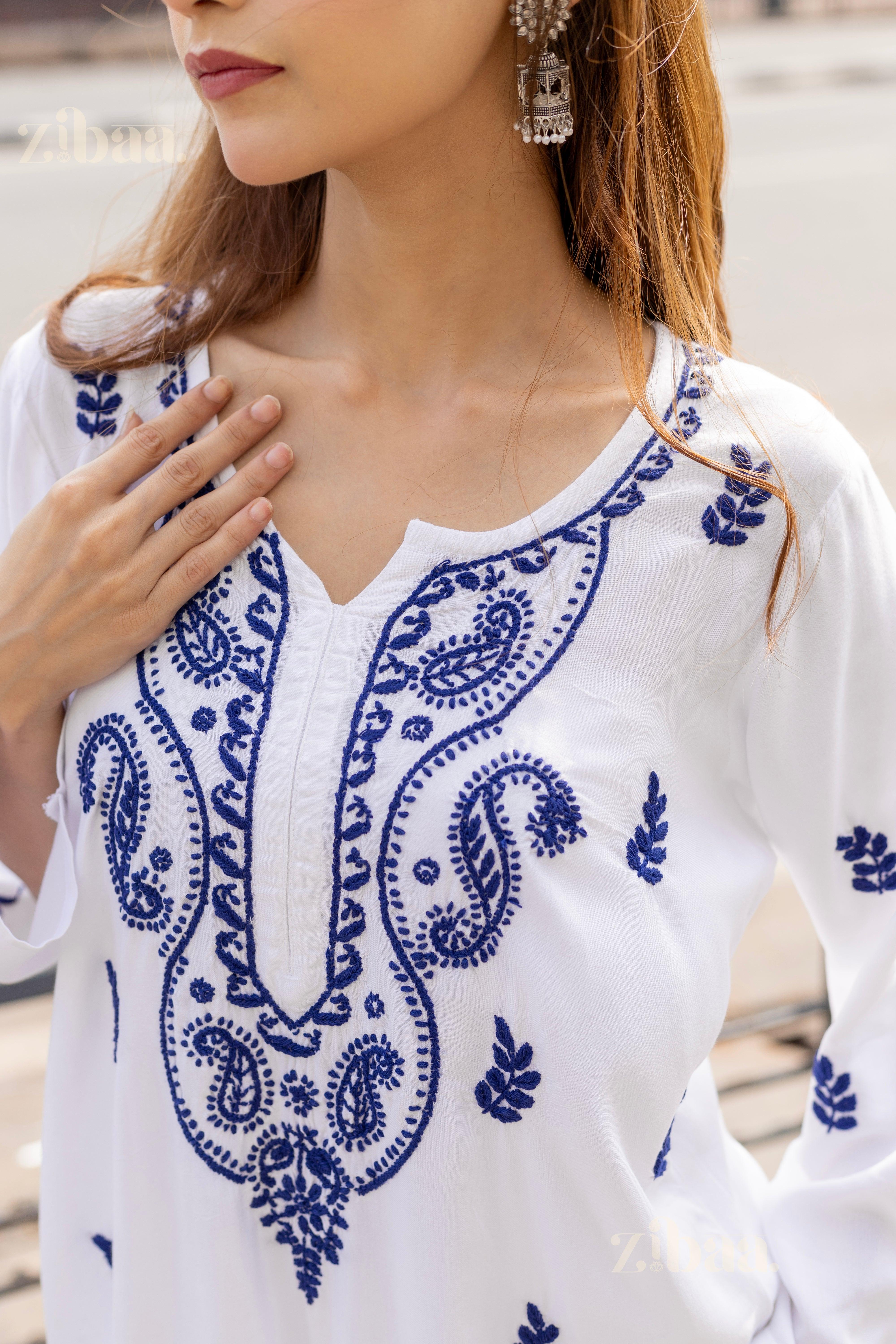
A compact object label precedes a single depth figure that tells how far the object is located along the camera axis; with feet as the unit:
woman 2.92
